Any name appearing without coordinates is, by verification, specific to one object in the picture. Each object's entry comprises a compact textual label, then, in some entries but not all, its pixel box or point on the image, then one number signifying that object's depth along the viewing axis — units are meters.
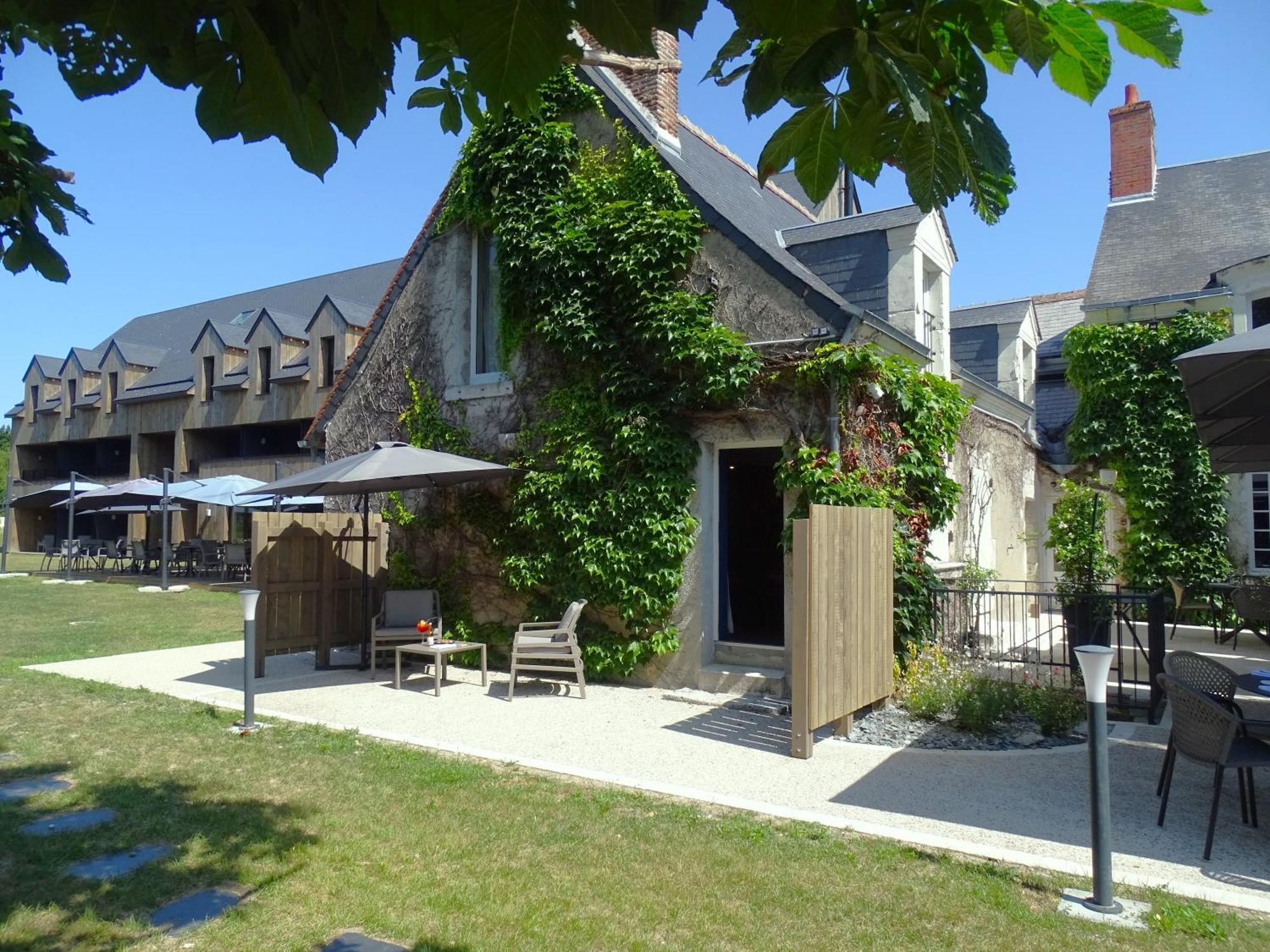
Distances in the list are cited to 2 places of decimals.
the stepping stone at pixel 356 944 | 3.73
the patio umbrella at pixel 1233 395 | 4.58
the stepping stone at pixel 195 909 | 3.96
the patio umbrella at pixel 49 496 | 27.42
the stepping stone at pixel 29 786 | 5.74
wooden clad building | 30.16
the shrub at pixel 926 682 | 7.82
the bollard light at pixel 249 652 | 7.38
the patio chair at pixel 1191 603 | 12.23
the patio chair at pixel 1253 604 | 10.12
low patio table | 9.30
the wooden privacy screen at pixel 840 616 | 6.72
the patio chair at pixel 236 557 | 24.11
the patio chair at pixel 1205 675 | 5.64
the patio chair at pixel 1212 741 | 4.73
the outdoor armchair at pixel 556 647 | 9.12
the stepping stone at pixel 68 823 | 5.09
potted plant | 12.15
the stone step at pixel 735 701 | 8.38
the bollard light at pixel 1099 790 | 4.13
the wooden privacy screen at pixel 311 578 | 10.45
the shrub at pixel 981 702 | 7.36
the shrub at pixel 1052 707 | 7.36
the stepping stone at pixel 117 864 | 4.50
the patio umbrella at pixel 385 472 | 9.27
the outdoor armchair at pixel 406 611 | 10.55
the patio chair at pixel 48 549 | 30.05
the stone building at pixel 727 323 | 9.14
